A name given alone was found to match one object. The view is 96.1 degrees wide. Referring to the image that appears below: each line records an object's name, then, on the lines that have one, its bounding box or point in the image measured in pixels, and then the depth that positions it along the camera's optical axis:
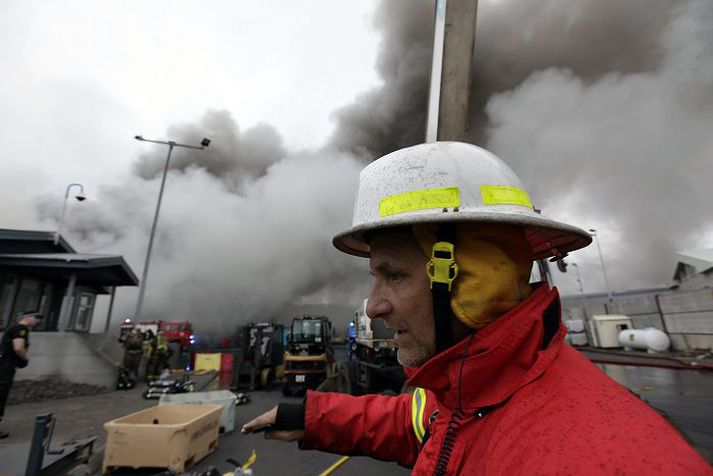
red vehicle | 23.61
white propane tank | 13.65
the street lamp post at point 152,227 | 14.83
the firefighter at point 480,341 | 0.64
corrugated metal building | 11.84
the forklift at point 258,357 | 12.25
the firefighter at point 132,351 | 12.31
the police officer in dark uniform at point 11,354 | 5.66
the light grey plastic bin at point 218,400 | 6.02
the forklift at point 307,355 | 11.26
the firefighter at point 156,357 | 13.02
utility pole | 2.71
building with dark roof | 12.90
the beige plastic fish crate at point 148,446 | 4.43
